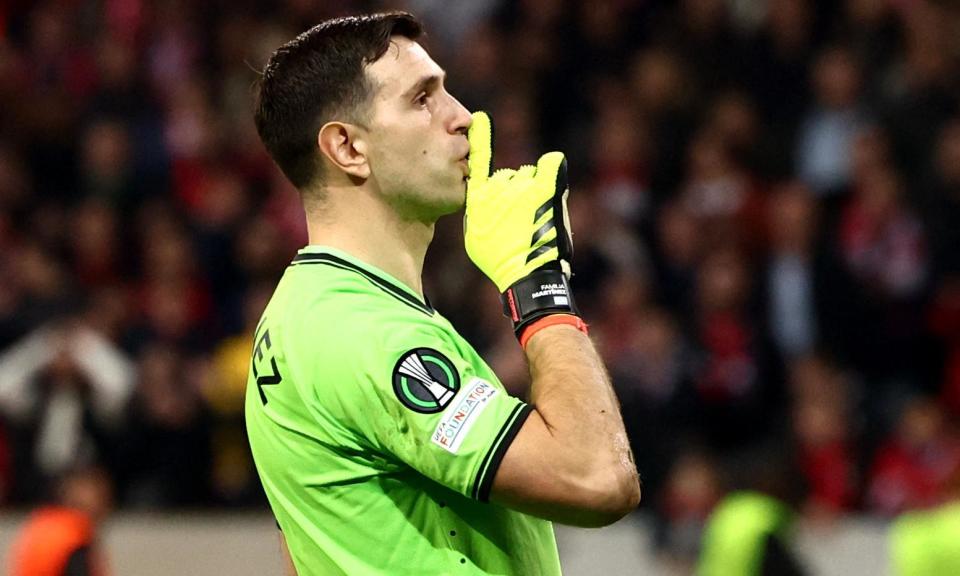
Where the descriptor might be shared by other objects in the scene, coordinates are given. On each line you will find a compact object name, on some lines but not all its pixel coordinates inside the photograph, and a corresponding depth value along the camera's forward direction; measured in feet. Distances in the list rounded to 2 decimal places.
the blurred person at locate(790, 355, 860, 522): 47.67
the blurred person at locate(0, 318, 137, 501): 52.90
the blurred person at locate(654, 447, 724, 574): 45.16
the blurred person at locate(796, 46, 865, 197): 56.34
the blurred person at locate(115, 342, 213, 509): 52.60
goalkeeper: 16.35
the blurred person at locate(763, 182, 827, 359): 52.90
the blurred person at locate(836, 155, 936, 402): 51.42
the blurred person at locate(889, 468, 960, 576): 32.37
